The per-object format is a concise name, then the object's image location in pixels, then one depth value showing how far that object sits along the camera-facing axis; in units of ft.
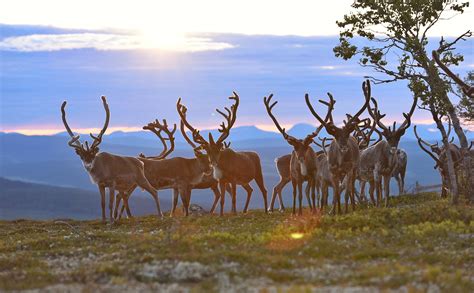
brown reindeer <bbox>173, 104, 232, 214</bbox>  126.00
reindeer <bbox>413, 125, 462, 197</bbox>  139.64
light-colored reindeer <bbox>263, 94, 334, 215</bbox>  108.27
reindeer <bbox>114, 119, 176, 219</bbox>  141.08
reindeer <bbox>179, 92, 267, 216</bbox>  120.78
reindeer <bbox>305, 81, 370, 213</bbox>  101.40
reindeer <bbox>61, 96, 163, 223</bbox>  110.42
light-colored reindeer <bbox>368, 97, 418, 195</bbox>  116.67
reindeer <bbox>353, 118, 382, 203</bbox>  119.14
